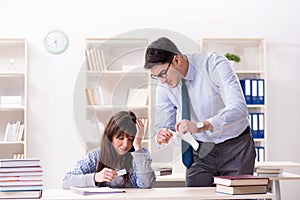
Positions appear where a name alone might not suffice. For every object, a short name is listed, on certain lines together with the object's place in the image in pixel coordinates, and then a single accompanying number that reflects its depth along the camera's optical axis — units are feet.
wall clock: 17.67
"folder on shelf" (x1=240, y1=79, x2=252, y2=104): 17.42
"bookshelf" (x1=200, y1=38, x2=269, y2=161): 17.61
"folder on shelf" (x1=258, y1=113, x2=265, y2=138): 17.65
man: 8.54
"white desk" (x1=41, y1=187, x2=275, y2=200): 8.38
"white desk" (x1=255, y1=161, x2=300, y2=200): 14.03
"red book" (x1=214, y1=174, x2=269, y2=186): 8.55
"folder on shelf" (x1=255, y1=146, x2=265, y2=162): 17.60
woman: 8.80
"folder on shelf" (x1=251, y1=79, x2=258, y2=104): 17.56
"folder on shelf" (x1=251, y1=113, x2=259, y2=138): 17.65
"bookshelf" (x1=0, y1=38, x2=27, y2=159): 17.47
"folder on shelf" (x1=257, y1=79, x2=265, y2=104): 17.56
